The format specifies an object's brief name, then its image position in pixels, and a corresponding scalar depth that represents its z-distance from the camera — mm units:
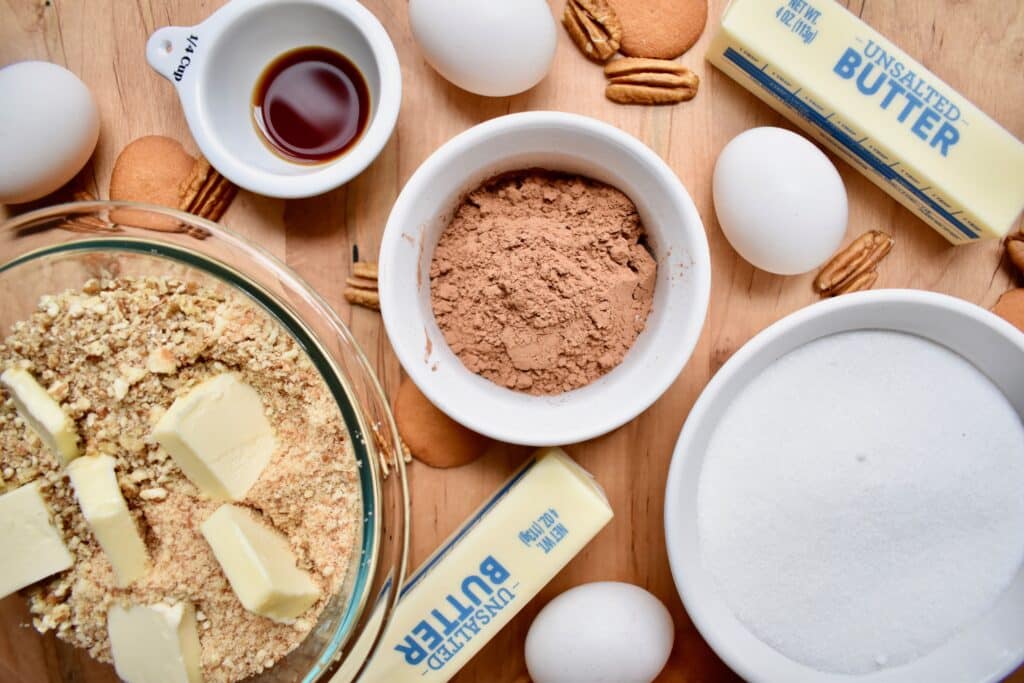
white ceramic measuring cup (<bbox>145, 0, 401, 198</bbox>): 388
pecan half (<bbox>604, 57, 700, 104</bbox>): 408
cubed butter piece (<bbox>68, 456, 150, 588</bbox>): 342
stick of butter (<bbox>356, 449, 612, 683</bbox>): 388
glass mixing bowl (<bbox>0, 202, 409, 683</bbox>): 355
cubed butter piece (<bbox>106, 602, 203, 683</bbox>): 347
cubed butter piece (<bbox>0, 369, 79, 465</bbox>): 346
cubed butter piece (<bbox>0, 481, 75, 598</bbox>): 351
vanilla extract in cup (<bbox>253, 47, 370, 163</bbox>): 420
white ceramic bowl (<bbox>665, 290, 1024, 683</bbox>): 372
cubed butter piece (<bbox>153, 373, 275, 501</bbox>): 343
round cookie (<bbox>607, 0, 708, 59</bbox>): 409
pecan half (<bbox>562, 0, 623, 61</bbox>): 407
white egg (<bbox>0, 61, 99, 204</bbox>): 387
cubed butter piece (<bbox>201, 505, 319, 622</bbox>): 336
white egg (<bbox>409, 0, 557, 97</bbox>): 377
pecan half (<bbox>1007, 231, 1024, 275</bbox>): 411
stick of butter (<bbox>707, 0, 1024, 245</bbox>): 391
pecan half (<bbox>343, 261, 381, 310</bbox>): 410
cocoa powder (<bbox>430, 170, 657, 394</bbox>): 372
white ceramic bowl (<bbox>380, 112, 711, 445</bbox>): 364
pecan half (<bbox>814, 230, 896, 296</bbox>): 411
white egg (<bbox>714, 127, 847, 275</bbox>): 382
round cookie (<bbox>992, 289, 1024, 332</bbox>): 413
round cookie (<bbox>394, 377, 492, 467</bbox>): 411
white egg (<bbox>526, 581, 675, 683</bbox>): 388
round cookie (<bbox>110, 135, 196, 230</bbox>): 412
